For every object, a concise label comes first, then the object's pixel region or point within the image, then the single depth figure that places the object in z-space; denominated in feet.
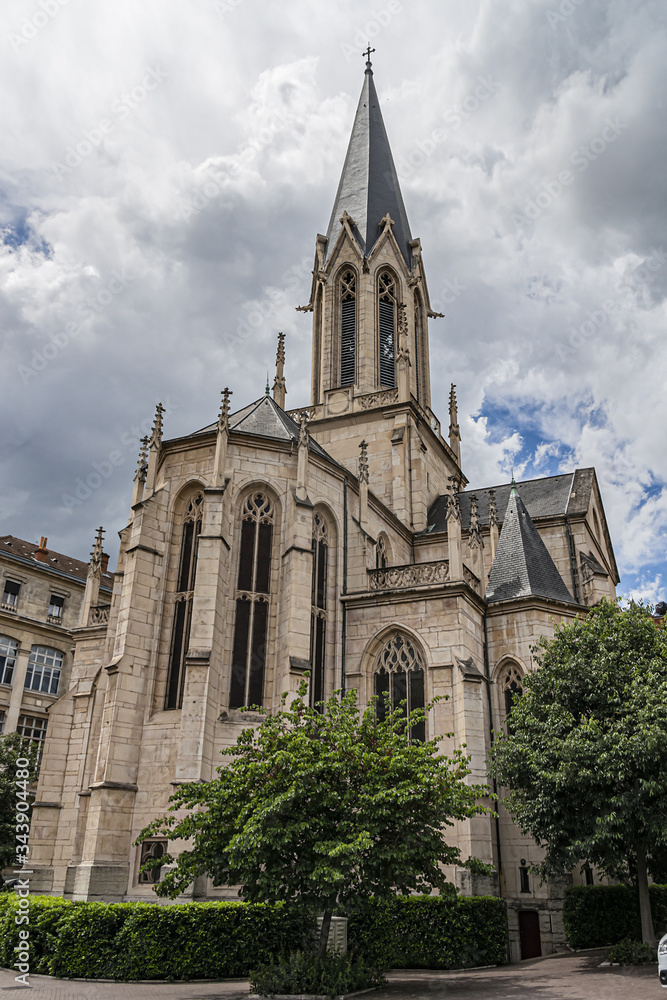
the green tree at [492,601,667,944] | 53.57
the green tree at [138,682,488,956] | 43.14
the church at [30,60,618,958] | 66.90
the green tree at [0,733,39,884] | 82.53
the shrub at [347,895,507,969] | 58.23
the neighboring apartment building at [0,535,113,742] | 127.65
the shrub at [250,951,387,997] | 43.39
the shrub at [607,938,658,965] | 52.65
